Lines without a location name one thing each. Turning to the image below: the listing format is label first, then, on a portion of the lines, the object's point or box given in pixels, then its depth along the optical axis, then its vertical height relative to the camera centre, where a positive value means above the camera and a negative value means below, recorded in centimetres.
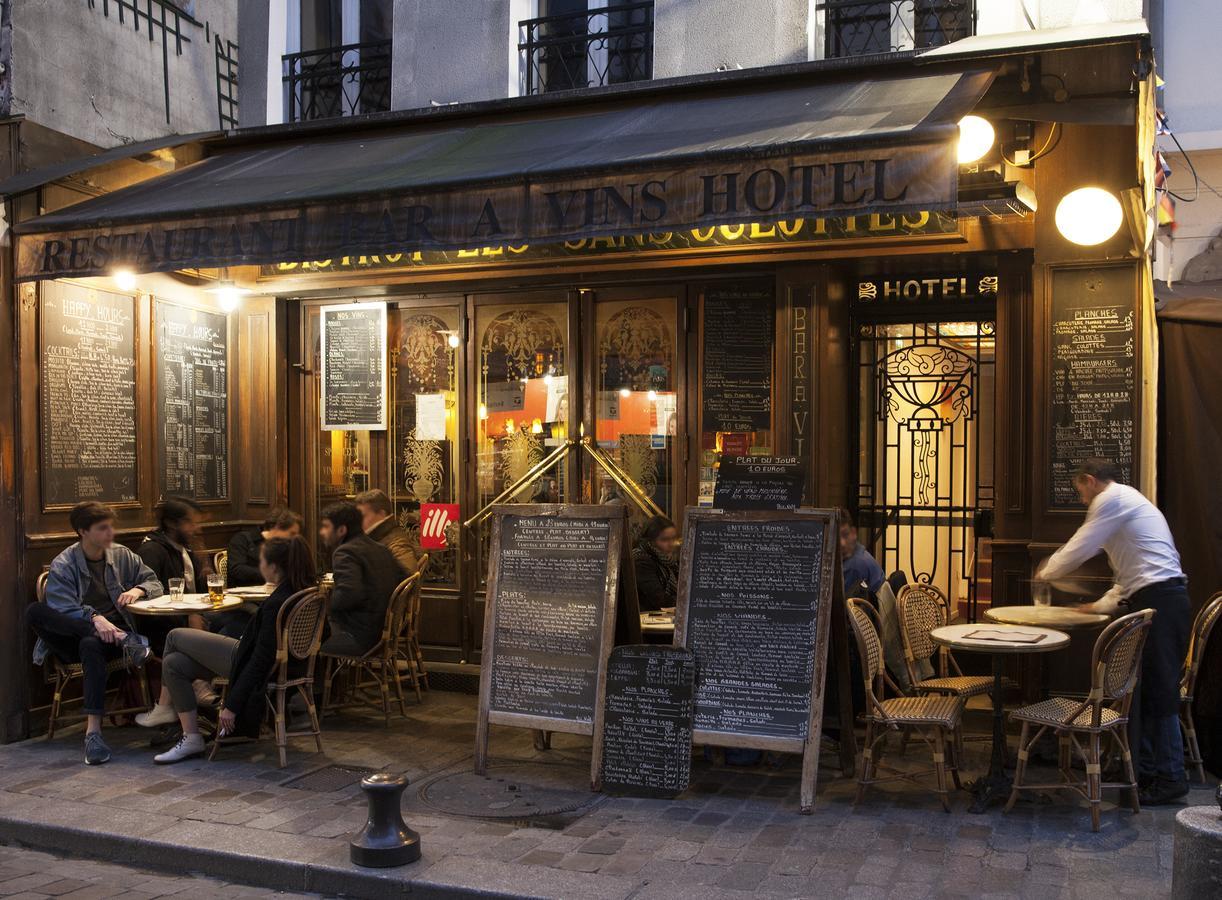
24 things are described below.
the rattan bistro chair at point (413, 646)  855 -145
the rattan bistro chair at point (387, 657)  796 -139
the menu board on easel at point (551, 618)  657 -96
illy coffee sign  929 -58
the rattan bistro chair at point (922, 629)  693 -110
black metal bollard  523 -172
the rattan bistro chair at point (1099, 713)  577 -135
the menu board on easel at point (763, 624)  618 -95
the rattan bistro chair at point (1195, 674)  663 -131
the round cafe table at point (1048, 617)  630 -93
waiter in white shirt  615 -83
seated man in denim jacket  720 -98
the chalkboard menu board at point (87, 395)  782 +38
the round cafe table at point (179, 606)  723 -96
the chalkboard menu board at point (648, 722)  625 -145
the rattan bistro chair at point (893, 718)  603 -138
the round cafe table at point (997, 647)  592 -100
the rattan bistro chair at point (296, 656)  698 -123
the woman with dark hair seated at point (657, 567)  772 -79
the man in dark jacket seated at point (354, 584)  771 -88
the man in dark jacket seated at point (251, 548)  873 -75
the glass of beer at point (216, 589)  751 -88
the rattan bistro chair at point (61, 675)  754 -145
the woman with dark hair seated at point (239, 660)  699 -125
